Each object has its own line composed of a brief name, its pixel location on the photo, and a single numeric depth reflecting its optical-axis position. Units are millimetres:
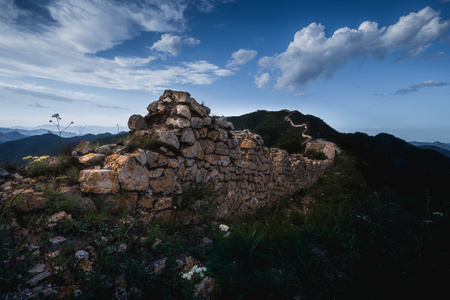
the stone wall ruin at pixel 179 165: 3109
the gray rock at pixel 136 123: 4109
